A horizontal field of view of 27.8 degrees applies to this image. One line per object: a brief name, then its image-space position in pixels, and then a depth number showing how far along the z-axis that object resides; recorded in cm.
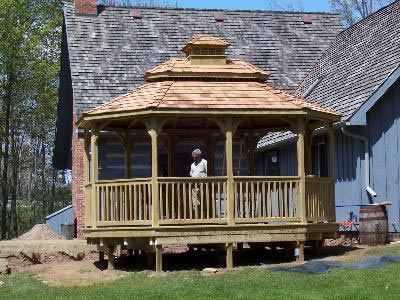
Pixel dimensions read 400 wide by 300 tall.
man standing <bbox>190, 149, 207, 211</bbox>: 1677
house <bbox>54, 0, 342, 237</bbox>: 2531
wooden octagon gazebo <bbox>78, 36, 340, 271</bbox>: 1570
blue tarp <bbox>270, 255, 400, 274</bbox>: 1408
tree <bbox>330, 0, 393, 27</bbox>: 4883
